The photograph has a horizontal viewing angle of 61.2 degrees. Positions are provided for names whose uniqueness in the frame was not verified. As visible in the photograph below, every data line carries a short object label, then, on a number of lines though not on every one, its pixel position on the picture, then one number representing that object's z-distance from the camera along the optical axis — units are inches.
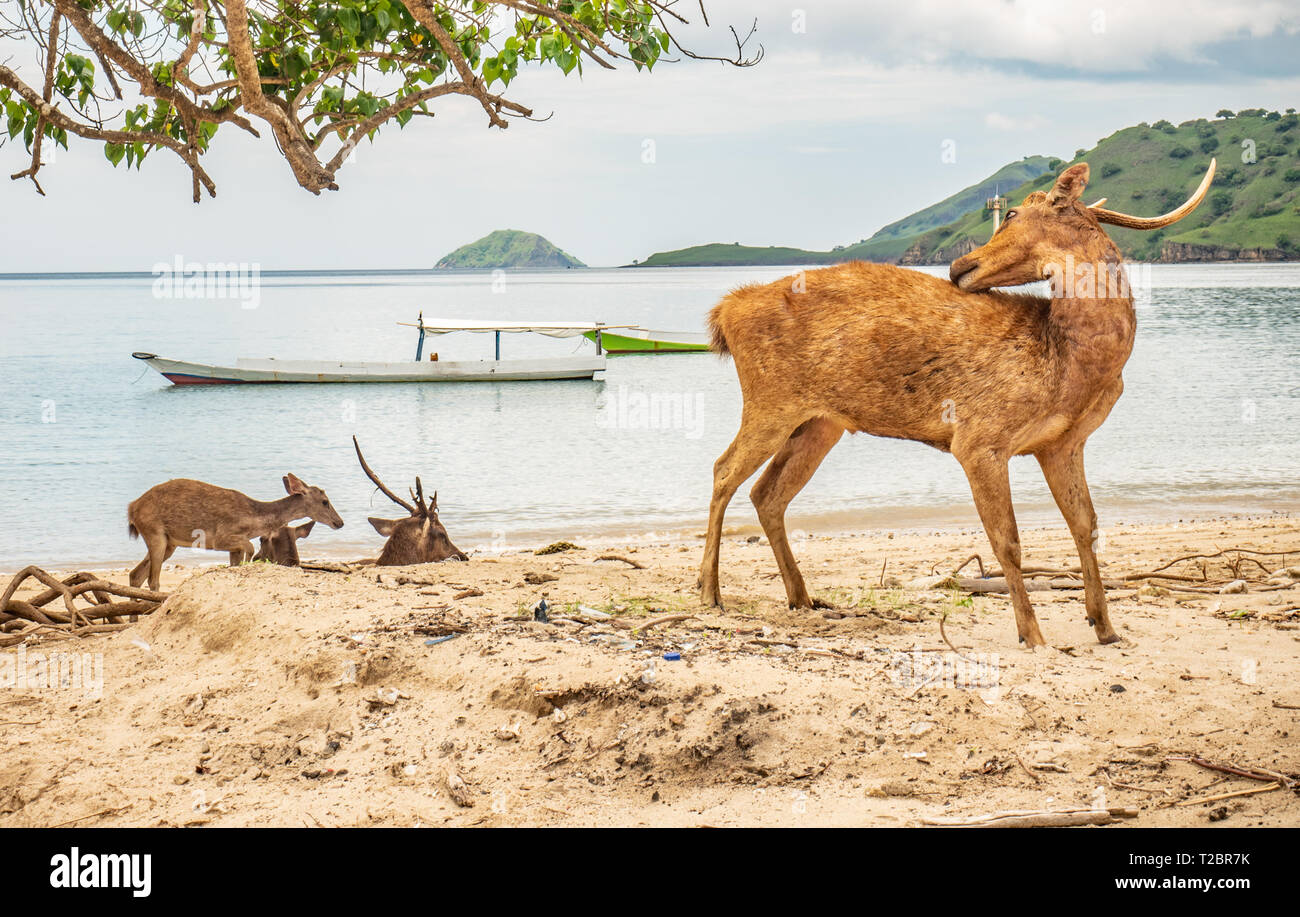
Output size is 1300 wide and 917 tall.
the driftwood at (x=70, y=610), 253.4
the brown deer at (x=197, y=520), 290.0
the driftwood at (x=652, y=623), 219.8
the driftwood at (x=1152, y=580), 277.3
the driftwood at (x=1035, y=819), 142.1
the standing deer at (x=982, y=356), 212.1
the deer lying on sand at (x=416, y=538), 316.8
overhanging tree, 223.6
